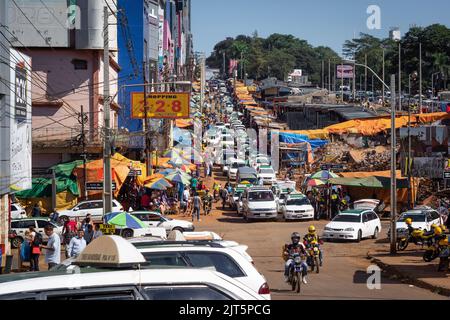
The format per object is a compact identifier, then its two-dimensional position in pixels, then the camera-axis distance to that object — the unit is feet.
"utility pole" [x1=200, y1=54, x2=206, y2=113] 408.05
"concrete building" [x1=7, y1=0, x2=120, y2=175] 162.40
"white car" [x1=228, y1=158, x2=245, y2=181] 207.21
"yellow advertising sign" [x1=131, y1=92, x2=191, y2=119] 161.99
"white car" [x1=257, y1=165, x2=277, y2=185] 193.88
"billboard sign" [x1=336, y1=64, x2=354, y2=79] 471.46
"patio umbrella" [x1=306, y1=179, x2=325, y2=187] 160.66
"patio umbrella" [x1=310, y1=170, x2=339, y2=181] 159.43
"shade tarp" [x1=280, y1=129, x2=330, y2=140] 238.89
